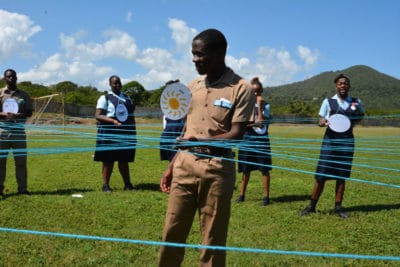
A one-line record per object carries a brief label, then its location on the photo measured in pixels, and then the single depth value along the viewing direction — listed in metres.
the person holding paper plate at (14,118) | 6.59
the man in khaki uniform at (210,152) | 2.91
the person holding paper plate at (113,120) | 7.16
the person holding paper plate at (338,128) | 5.81
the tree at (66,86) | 64.65
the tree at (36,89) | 46.97
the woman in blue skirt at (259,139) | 6.46
